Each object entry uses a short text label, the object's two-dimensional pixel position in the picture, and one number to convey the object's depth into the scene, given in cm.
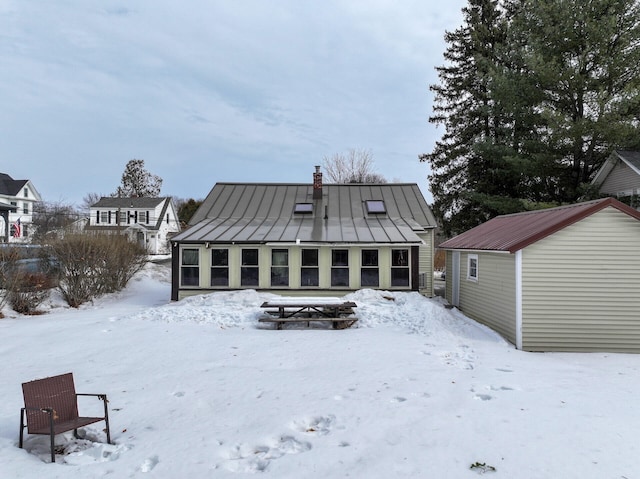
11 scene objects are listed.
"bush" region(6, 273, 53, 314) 1410
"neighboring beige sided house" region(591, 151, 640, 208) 1853
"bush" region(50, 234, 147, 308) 1611
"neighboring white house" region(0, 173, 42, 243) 4169
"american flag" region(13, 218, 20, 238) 3281
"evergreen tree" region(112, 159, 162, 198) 5741
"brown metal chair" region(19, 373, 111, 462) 459
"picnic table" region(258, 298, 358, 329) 1220
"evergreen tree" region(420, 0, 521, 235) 2545
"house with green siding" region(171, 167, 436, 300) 1653
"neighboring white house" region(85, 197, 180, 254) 4344
